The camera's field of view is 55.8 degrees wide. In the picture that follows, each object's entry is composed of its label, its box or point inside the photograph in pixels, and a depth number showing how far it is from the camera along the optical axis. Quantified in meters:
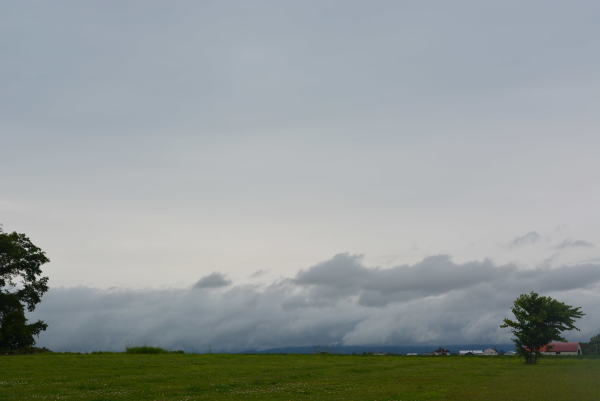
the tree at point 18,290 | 73.88
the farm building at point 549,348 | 71.61
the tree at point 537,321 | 67.94
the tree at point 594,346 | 186.50
